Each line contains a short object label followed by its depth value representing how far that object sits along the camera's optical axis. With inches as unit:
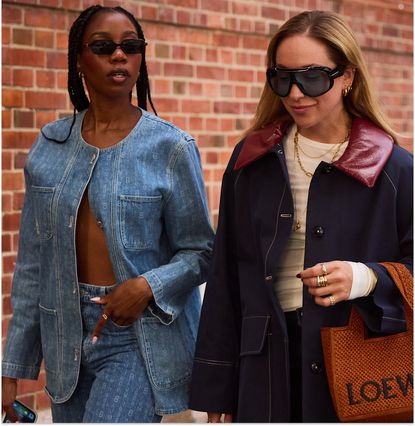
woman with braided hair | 138.9
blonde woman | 125.1
